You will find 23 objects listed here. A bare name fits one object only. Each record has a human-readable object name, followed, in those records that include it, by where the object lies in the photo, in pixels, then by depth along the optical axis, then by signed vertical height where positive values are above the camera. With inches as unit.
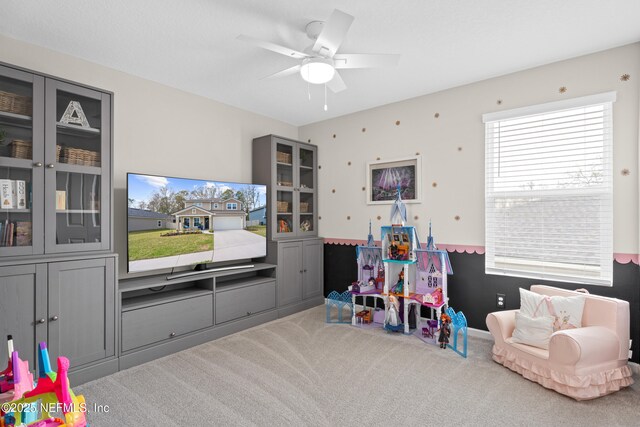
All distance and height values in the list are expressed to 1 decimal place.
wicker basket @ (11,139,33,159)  89.1 +17.4
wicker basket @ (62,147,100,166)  97.6 +17.2
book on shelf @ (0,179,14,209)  87.4 +5.2
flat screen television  117.0 -3.1
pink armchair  86.4 -38.8
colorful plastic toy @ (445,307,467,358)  114.6 -39.2
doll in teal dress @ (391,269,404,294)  142.8 -30.3
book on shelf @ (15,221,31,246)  89.0 -5.1
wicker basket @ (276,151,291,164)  168.3 +29.3
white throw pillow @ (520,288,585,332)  98.7 -28.4
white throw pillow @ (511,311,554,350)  99.2 -34.9
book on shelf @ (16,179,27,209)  89.5 +5.3
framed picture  150.9 +16.3
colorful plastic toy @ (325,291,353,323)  152.3 -40.8
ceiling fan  83.4 +42.8
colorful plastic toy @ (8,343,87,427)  45.3 -25.6
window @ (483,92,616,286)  108.5 +8.4
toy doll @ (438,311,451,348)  120.9 -42.0
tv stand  110.0 -35.6
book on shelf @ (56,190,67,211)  95.4 +4.0
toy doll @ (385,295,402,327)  137.6 -40.7
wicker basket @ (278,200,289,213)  169.4 +3.8
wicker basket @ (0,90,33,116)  88.3 +29.7
